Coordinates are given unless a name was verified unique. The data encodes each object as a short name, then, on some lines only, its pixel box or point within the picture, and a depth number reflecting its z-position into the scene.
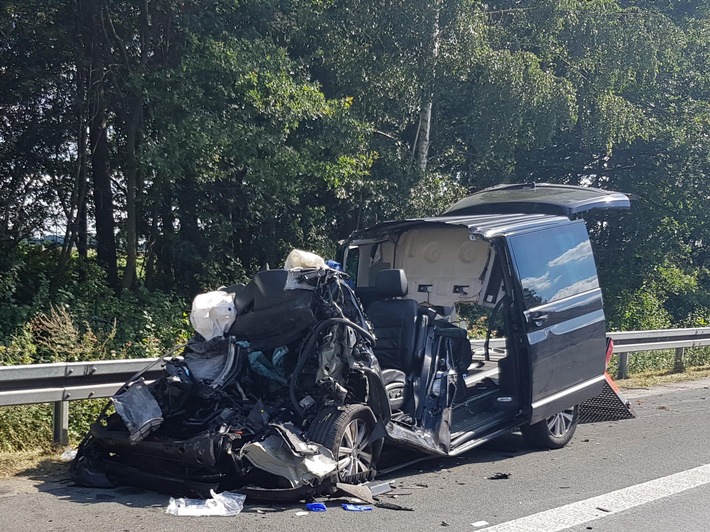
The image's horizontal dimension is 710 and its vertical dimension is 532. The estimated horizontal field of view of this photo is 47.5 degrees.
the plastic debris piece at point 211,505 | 5.32
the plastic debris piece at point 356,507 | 5.54
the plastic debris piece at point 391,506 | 5.58
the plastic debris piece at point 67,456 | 6.82
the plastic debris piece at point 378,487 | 5.97
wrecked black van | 5.71
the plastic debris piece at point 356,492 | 5.71
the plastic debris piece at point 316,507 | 5.49
